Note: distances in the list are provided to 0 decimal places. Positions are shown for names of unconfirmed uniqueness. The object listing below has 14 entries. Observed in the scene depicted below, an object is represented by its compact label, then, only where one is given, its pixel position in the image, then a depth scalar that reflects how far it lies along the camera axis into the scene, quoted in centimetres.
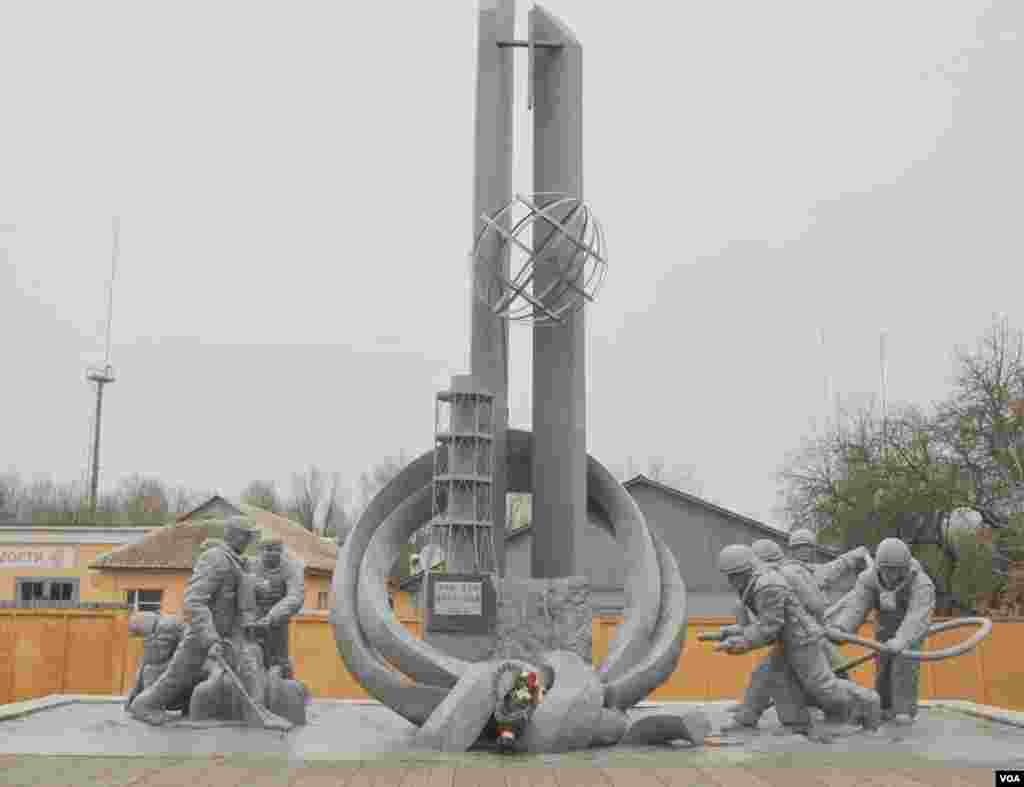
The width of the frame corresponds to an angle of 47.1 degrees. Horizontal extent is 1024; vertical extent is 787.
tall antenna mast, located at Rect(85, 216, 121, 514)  4388
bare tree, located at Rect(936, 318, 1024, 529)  3431
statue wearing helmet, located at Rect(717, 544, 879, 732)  1074
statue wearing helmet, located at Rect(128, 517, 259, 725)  1162
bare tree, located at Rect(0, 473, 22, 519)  7209
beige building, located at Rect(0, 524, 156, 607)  3619
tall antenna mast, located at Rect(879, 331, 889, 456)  4174
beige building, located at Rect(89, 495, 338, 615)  3083
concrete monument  1093
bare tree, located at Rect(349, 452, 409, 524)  6687
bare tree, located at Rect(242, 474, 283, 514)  6969
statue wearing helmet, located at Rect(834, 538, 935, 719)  1207
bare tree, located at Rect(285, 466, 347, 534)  7069
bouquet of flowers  981
